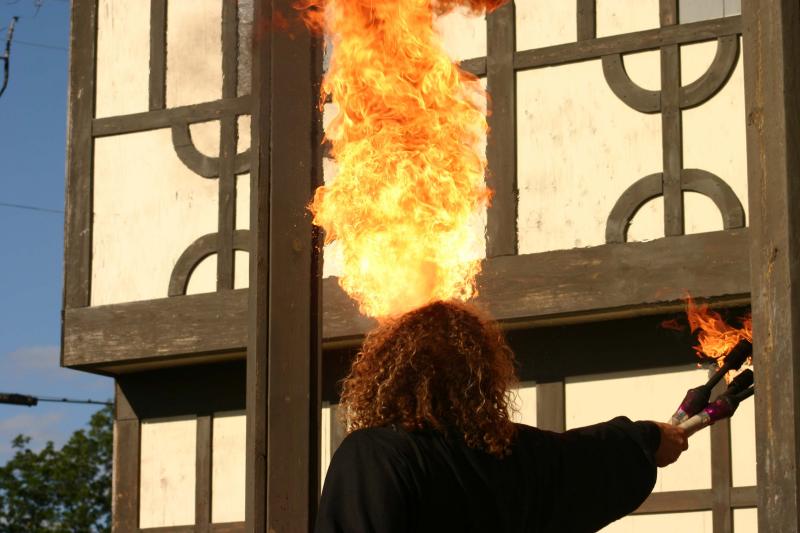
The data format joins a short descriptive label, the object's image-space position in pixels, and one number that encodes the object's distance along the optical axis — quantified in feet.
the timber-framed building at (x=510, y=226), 47.98
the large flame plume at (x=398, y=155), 23.81
